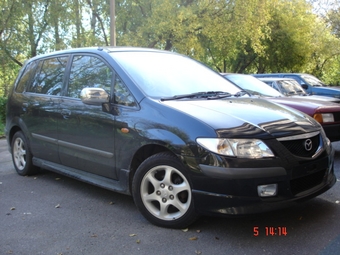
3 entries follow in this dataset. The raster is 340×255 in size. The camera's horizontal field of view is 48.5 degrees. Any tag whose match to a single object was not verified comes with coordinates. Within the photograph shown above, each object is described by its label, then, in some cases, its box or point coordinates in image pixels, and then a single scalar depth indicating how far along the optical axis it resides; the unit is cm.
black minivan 307
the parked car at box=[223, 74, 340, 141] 589
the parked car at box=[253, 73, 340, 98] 1385
